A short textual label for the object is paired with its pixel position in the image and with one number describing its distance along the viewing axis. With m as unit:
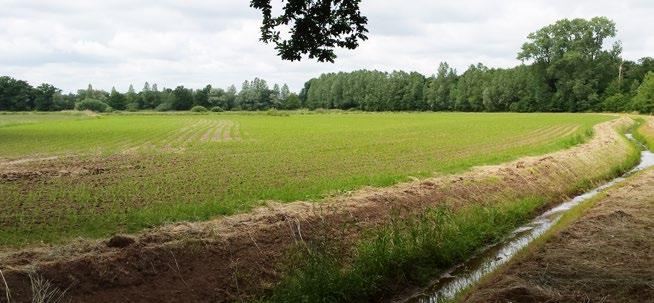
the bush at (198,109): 129.23
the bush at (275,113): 108.75
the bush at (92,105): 137.25
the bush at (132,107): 148.25
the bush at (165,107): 145.60
